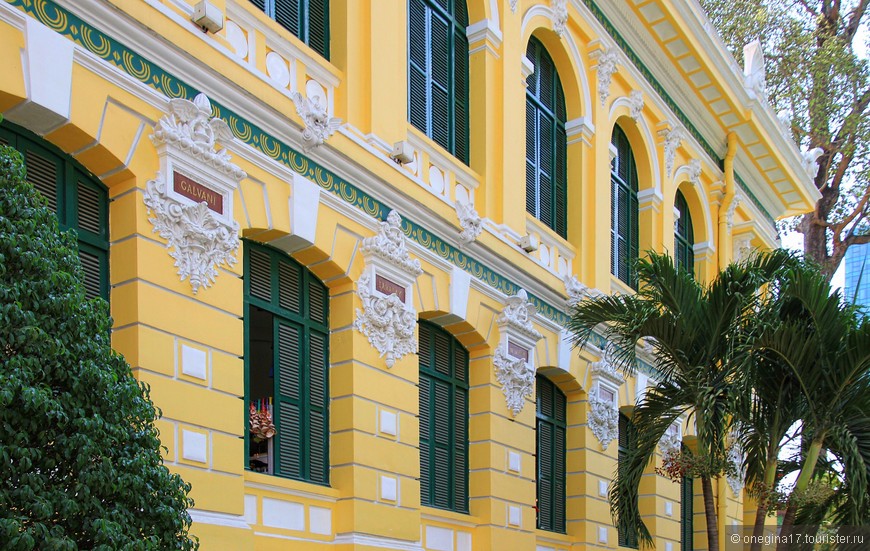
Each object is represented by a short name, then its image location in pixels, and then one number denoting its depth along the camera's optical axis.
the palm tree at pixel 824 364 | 11.94
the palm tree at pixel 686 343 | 12.20
